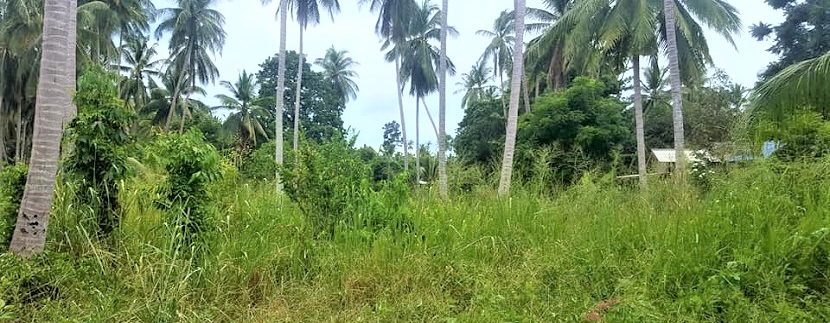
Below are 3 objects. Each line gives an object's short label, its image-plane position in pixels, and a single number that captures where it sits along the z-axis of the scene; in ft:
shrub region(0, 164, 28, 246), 11.22
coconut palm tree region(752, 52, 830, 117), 18.39
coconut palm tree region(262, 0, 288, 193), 47.06
